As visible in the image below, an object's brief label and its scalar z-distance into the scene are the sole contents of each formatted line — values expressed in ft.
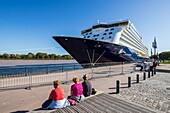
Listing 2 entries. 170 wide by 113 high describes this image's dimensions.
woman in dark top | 16.35
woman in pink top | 14.85
